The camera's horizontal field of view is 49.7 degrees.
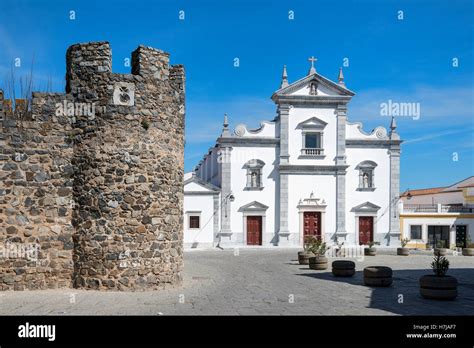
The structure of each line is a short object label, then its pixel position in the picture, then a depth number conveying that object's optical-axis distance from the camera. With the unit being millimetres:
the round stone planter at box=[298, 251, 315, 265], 21109
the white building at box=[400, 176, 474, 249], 37000
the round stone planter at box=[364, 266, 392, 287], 13625
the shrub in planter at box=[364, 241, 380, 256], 27831
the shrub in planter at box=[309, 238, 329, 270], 18938
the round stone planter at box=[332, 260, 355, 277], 16156
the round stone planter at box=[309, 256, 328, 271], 18922
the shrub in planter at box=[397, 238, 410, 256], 28094
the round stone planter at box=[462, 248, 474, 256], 29344
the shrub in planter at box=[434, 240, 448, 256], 29748
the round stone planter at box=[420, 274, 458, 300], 11180
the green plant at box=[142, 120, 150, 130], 11773
